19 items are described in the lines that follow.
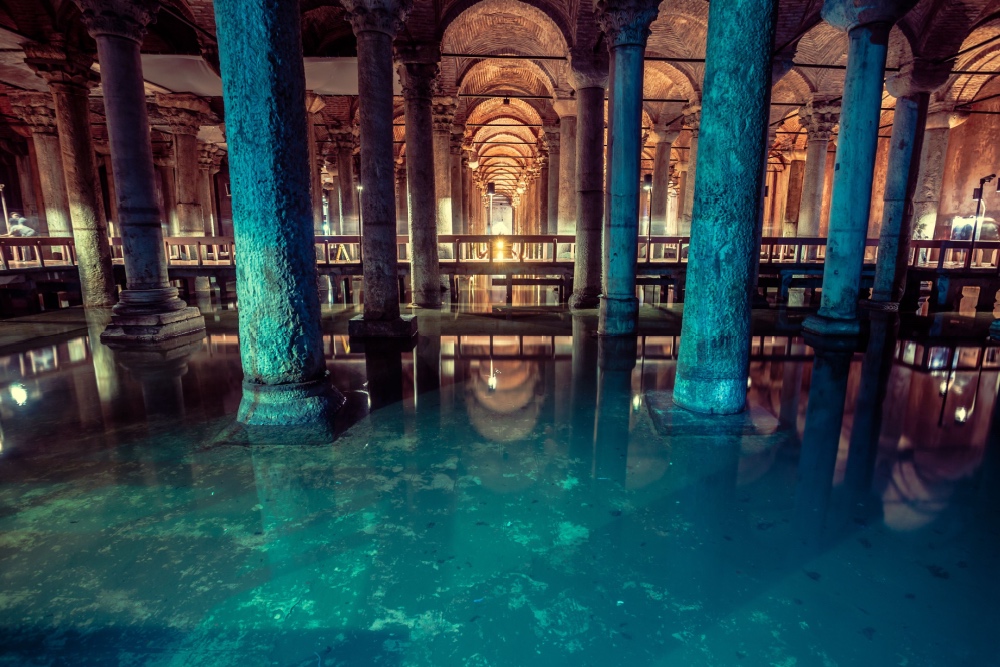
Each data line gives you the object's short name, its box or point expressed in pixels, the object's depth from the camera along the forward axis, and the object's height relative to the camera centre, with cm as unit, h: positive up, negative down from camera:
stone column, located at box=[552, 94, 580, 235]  1409 +239
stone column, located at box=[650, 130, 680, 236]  1923 +276
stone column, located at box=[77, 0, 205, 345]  677 +107
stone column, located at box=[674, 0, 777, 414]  360 +30
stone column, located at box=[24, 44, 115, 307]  904 +216
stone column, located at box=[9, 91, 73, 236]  1301 +249
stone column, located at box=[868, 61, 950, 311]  947 +161
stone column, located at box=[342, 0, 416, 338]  654 +117
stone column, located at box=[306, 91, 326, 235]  1292 +373
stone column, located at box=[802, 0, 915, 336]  684 +132
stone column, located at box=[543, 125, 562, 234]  1903 +316
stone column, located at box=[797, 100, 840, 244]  1459 +271
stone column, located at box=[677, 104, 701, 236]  1551 +285
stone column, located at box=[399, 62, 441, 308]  884 +159
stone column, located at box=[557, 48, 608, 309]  932 +188
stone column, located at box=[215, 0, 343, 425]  354 +30
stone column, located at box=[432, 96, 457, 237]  1436 +284
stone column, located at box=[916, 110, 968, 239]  1411 +225
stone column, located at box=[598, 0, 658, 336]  684 +134
